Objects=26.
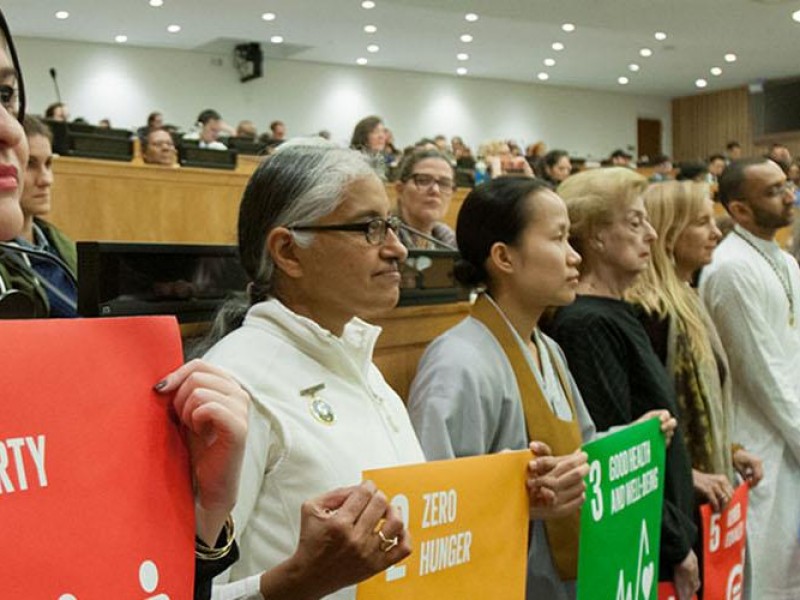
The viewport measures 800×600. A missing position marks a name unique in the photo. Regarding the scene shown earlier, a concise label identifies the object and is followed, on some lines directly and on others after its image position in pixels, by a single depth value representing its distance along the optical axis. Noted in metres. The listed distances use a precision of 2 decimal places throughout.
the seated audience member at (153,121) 8.82
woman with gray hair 1.28
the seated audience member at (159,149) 6.79
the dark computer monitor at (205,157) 6.62
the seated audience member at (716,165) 13.28
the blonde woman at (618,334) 2.48
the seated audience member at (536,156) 10.05
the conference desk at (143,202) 5.26
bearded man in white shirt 3.23
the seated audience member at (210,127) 10.27
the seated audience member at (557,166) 9.29
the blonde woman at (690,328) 2.78
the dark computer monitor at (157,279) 2.01
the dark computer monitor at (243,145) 9.05
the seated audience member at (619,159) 13.72
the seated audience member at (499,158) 10.48
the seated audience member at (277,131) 13.09
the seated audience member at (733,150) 16.35
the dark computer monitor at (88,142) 5.95
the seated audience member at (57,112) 9.41
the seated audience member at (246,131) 11.15
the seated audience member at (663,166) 13.00
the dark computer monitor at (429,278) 2.71
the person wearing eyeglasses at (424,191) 4.44
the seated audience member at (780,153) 11.42
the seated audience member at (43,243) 2.30
